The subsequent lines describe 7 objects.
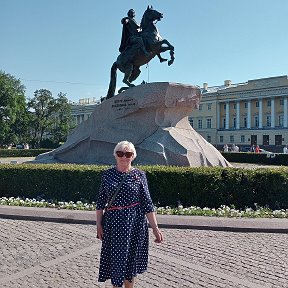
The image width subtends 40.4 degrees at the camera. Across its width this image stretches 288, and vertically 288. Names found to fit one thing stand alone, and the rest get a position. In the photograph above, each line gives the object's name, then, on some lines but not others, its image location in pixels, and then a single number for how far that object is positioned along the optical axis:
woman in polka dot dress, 3.66
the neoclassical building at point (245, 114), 73.06
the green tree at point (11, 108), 50.38
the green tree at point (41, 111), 57.53
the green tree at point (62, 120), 59.16
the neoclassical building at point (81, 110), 95.75
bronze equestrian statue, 14.41
